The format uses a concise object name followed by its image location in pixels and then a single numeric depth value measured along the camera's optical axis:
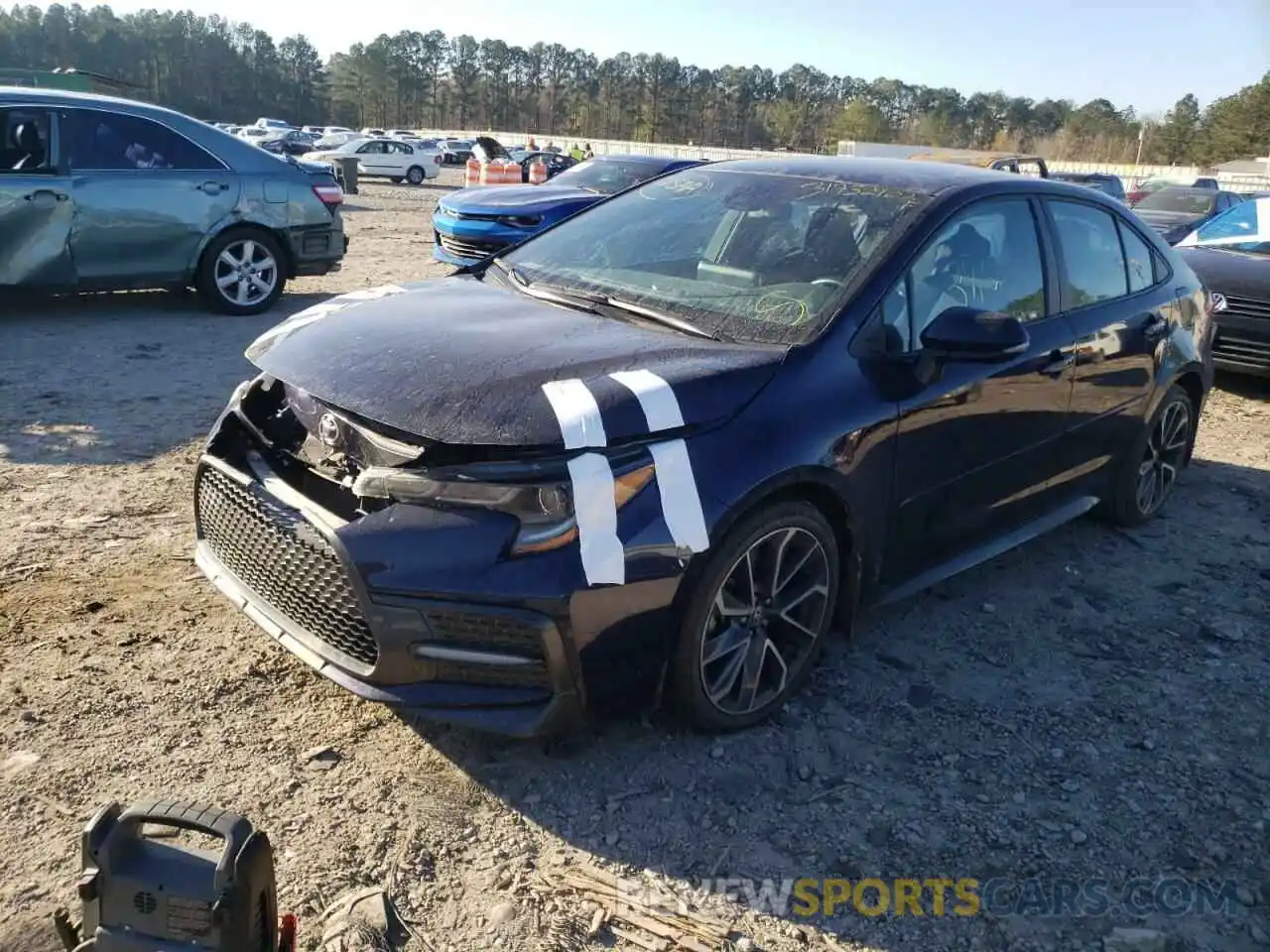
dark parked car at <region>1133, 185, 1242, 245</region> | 16.66
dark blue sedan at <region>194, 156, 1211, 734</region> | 2.57
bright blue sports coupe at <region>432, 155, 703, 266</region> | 10.48
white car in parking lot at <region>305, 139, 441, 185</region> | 36.47
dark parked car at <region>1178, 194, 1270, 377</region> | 7.69
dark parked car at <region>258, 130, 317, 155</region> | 42.88
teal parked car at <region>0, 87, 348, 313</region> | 7.39
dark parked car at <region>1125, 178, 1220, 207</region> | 19.67
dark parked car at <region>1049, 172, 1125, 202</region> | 18.16
